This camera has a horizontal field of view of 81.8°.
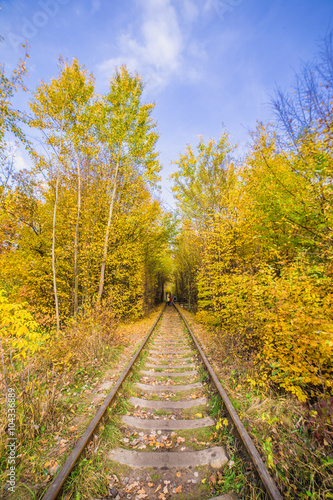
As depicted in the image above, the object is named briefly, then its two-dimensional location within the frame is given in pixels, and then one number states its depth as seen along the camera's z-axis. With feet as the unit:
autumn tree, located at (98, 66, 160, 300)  29.78
